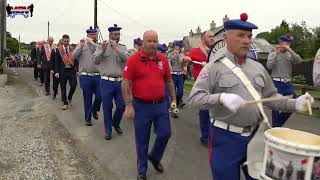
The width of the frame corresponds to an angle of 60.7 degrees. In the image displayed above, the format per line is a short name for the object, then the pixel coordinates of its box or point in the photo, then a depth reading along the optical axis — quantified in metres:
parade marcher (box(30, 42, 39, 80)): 12.67
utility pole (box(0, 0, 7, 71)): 15.15
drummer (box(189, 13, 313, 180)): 2.27
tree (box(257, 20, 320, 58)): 24.84
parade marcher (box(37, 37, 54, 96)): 9.50
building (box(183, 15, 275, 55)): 36.72
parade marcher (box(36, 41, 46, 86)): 11.42
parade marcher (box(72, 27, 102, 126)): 5.92
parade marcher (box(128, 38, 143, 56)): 6.52
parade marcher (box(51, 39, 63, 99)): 7.73
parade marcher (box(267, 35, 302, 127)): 5.54
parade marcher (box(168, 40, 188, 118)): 7.23
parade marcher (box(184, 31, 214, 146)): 4.77
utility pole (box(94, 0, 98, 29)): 19.74
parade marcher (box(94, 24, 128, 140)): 5.05
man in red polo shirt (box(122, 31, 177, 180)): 3.53
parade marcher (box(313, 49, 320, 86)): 3.17
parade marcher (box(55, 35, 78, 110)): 7.34
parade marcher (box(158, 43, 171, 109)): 6.23
